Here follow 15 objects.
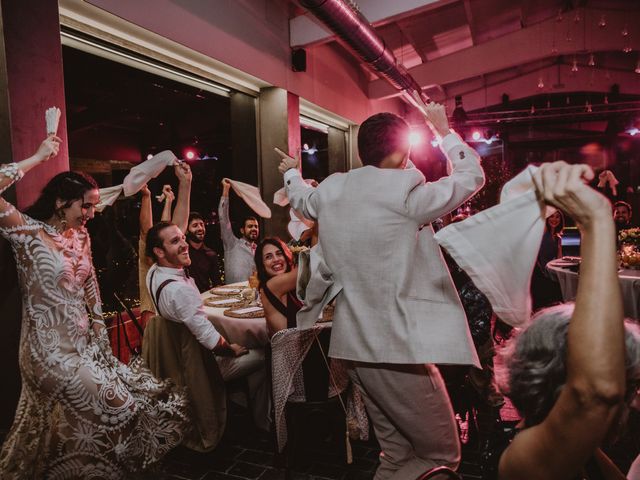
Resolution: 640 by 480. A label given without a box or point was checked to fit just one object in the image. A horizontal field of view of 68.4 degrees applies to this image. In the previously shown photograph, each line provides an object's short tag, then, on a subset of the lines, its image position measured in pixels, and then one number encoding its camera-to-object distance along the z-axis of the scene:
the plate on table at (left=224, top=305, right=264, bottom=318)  3.31
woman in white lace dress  2.07
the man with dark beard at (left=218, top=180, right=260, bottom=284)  4.98
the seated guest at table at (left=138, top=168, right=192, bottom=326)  3.63
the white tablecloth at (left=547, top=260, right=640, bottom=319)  4.19
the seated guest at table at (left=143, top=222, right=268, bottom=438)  2.69
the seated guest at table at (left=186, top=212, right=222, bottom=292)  4.81
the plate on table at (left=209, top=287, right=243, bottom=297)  4.15
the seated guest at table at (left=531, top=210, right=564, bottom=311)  6.00
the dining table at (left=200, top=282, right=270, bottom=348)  3.26
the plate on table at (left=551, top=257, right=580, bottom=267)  5.27
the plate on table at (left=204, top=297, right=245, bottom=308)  3.73
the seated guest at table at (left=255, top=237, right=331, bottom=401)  2.71
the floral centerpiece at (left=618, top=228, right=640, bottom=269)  4.68
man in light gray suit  1.67
